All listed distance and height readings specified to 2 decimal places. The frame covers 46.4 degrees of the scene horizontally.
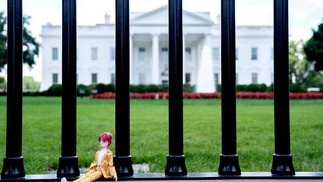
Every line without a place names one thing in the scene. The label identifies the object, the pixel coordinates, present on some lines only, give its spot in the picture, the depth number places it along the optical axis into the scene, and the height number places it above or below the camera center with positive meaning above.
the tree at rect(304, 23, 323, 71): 30.28 +3.41
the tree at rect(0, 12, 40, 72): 21.24 +2.98
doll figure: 2.08 -0.42
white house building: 45.78 +4.47
